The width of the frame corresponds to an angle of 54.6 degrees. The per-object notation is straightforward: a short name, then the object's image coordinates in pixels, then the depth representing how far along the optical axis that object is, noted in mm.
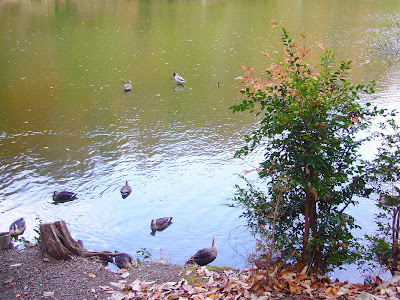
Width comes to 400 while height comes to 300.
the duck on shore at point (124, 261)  4748
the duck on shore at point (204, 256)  4965
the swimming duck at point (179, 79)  12570
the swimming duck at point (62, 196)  6529
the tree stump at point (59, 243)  4402
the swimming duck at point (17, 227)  5598
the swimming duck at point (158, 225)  5789
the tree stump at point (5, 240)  4719
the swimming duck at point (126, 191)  6676
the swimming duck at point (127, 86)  12062
